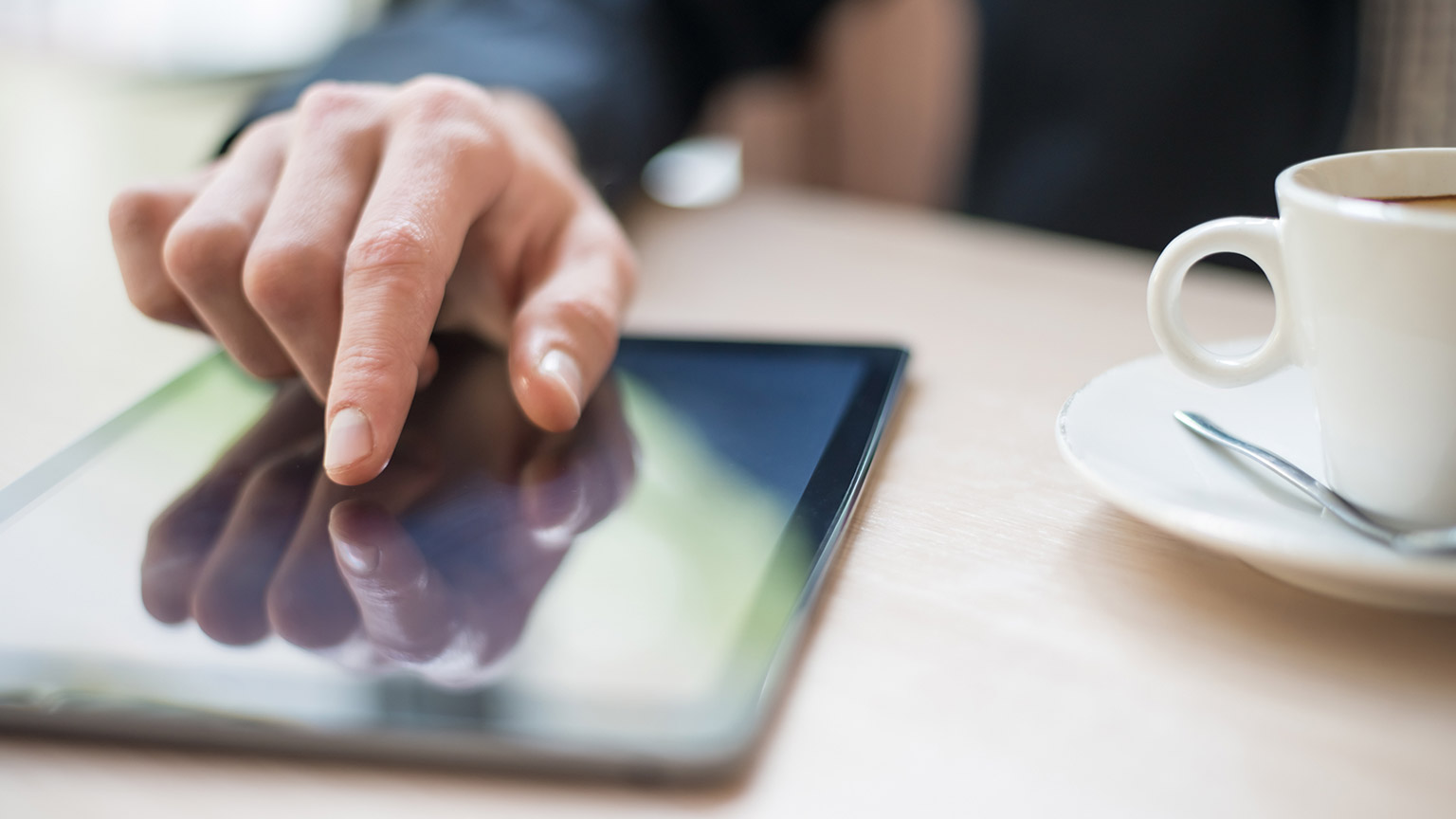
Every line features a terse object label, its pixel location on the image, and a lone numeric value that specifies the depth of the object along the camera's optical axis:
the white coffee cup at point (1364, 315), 0.27
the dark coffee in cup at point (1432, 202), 0.31
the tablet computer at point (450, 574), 0.24
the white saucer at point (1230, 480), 0.26
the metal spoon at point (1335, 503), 0.26
